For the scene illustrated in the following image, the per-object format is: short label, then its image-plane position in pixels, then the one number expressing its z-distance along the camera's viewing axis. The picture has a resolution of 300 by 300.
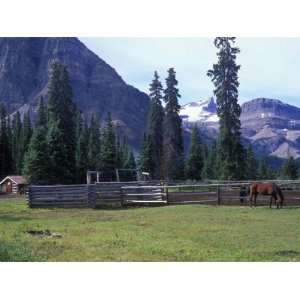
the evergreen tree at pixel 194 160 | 68.49
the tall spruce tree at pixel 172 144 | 53.47
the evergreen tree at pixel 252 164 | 73.41
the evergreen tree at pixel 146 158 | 61.47
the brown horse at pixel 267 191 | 26.35
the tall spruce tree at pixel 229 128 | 43.69
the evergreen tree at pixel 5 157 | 73.50
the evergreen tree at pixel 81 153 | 55.96
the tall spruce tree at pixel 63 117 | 43.03
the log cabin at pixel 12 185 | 60.59
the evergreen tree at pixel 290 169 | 78.94
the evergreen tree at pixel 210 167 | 71.82
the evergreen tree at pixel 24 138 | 77.49
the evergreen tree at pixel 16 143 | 78.84
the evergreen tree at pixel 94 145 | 63.29
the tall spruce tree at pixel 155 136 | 57.49
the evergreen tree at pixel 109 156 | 55.69
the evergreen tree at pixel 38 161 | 40.84
